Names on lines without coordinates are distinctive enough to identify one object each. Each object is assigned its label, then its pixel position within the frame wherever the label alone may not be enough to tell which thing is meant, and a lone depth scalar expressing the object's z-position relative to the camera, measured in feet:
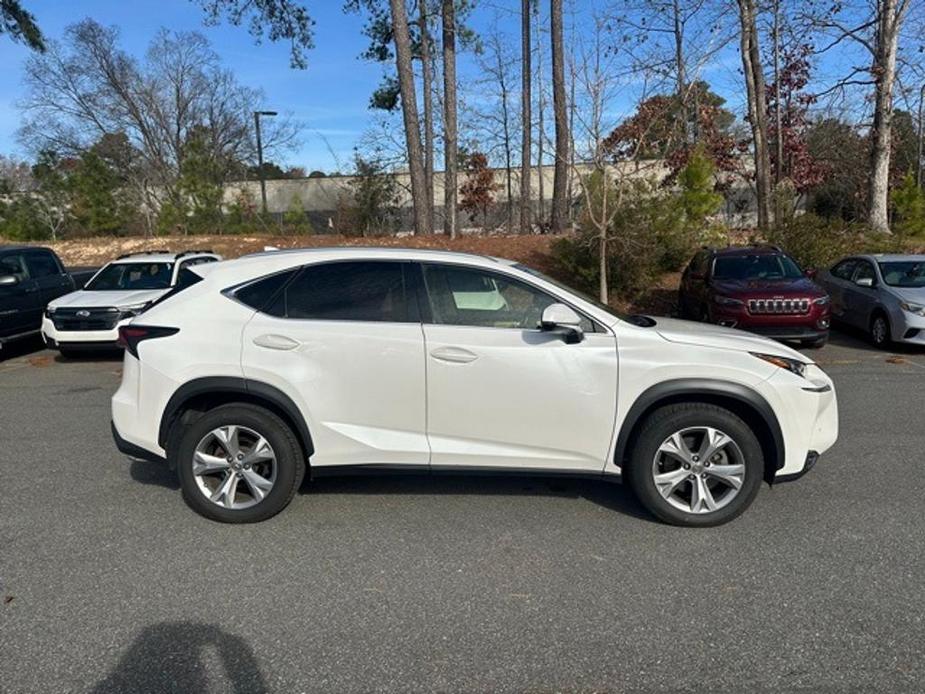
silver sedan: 29.91
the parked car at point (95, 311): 30.27
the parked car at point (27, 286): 31.91
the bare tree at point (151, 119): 122.42
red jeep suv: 29.94
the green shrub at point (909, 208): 64.08
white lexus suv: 12.04
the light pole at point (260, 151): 90.18
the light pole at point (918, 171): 87.27
